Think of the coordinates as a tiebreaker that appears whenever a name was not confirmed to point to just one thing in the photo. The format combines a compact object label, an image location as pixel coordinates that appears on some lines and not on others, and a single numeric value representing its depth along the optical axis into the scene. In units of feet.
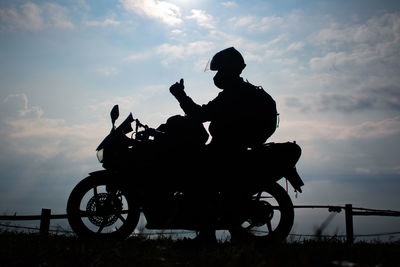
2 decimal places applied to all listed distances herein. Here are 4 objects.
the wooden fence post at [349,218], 30.83
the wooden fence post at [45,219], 29.27
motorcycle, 15.30
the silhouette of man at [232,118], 15.29
